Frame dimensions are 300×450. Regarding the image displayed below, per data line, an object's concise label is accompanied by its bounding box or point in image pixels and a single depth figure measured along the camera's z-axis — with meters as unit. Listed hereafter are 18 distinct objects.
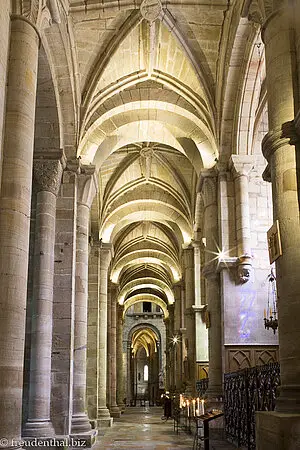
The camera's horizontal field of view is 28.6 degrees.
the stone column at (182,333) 26.61
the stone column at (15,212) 7.55
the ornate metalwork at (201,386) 17.48
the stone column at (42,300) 11.84
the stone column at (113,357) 27.53
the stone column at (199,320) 21.86
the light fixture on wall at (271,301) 14.29
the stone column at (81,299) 14.58
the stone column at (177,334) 29.53
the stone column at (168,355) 40.53
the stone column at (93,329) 19.66
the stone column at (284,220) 6.86
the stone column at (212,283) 15.08
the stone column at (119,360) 34.07
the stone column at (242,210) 14.67
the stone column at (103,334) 21.44
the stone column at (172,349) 35.59
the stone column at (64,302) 13.12
